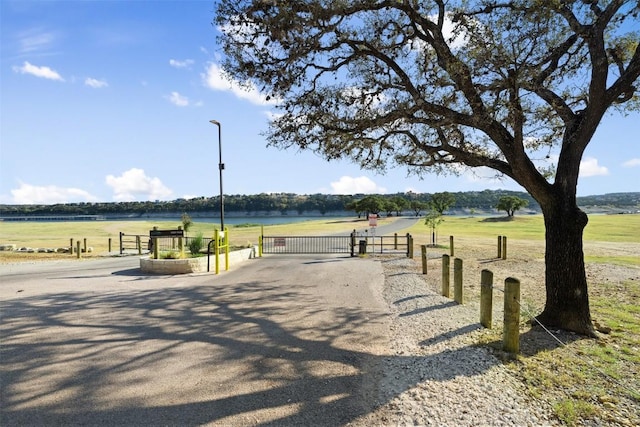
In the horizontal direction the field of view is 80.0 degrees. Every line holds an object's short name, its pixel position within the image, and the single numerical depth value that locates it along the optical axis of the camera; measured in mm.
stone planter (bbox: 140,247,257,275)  13724
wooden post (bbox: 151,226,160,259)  14480
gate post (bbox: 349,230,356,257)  20111
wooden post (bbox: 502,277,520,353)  5848
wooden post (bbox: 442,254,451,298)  10258
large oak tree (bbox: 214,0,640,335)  7379
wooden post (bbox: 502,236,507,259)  19766
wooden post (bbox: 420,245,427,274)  14160
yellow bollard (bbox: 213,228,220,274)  13641
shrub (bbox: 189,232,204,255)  16266
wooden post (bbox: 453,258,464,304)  9414
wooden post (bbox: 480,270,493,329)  7180
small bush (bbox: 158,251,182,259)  14824
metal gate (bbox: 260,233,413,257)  20422
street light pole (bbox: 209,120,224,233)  18097
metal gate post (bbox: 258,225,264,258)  20134
